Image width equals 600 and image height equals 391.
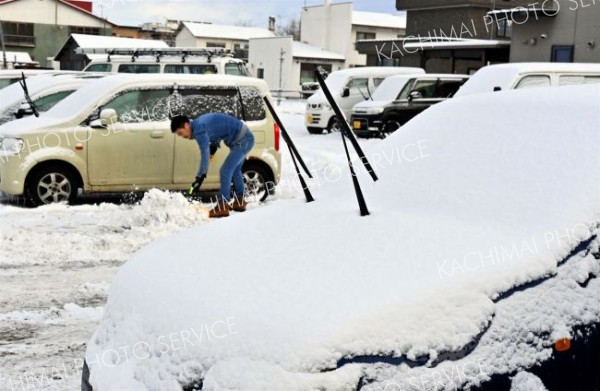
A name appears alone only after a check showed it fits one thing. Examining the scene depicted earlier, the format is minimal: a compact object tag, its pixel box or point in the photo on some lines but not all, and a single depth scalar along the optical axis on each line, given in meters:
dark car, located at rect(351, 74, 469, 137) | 19.61
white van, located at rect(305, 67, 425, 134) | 21.55
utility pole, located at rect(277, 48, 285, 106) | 49.78
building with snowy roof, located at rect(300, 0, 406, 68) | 56.62
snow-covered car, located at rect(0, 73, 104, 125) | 12.51
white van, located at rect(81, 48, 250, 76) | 18.80
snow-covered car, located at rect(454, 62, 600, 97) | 13.45
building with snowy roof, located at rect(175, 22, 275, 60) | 65.31
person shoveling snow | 8.55
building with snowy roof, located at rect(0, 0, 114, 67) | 62.34
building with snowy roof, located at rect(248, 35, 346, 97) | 53.47
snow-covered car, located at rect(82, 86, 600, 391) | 2.60
